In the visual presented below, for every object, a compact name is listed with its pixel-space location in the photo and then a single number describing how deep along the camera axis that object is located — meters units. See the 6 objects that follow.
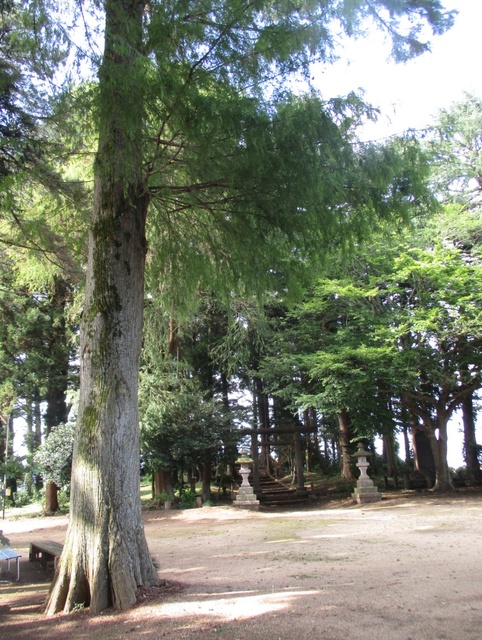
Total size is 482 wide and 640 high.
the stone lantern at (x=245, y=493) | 14.59
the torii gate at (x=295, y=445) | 16.27
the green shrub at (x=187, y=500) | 15.35
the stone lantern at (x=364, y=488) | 14.38
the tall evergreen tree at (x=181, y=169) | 4.20
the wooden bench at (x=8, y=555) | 5.68
